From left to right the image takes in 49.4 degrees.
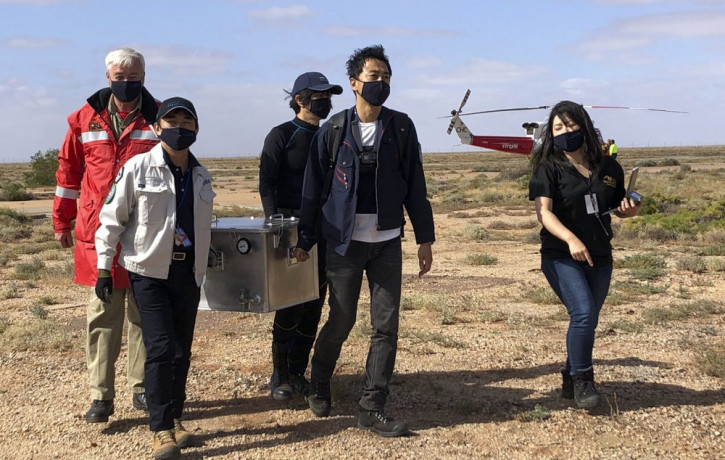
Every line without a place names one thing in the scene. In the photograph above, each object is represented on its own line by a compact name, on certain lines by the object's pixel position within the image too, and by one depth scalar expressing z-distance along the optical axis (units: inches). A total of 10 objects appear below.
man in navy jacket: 176.6
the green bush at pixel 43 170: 1820.9
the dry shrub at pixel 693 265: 414.3
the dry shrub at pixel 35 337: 276.8
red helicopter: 1369.3
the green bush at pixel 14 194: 1473.9
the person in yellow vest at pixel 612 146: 920.9
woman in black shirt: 188.2
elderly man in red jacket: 186.1
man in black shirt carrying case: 198.8
